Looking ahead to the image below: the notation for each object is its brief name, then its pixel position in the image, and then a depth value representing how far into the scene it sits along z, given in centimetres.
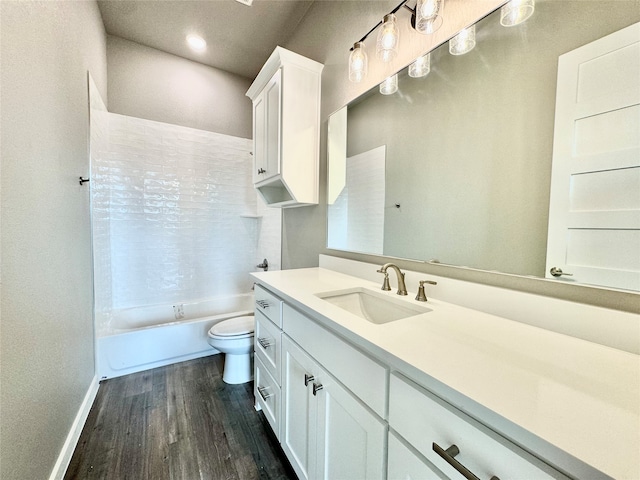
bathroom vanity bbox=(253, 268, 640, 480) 38
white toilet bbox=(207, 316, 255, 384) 184
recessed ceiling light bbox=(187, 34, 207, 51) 226
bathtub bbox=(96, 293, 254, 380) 196
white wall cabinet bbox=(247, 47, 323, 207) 168
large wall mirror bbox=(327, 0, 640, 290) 70
